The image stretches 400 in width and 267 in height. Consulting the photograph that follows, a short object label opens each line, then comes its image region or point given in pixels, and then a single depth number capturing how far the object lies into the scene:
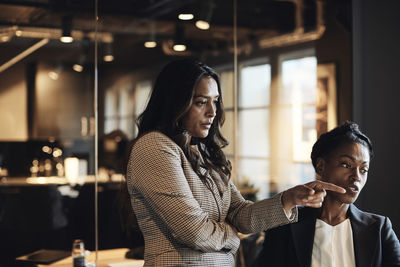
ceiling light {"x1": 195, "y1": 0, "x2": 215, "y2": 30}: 4.29
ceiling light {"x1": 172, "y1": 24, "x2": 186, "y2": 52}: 4.36
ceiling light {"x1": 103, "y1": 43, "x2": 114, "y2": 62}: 4.18
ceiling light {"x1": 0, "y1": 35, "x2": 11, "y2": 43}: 3.66
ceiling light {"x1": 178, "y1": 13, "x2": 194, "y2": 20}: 4.32
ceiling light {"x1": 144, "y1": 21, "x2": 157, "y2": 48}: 4.34
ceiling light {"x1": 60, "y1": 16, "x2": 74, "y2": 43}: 4.00
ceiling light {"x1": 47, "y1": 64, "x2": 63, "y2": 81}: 4.25
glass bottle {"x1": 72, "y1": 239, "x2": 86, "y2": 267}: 3.03
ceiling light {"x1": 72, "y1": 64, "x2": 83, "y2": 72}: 4.30
